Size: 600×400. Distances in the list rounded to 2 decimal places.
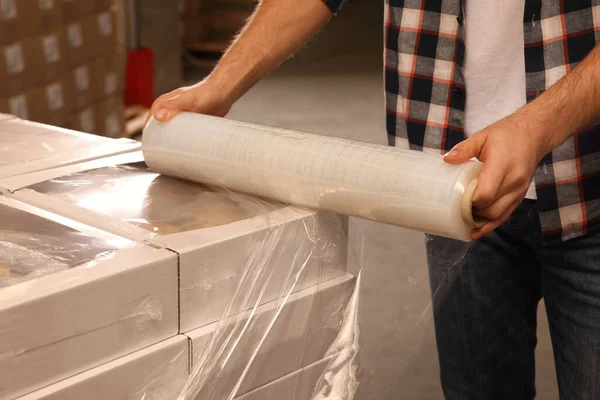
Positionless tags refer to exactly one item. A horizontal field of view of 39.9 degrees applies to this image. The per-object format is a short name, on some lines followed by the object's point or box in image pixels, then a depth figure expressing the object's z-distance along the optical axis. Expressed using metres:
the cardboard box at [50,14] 3.21
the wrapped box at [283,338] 1.02
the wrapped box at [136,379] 0.91
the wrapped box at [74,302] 0.86
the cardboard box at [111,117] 3.77
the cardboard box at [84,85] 3.51
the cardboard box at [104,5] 3.61
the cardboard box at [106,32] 3.62
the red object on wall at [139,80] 4.95
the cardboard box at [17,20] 3.04
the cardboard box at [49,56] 3.22
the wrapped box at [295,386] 1.10
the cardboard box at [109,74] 3.68
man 1.30
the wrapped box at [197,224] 1.03
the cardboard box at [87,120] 3.56
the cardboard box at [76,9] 3.37
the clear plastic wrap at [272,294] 1.01
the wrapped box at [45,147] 1.35
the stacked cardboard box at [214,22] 6.47
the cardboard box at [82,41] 3.44
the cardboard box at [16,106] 3.13
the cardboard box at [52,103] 3.27
